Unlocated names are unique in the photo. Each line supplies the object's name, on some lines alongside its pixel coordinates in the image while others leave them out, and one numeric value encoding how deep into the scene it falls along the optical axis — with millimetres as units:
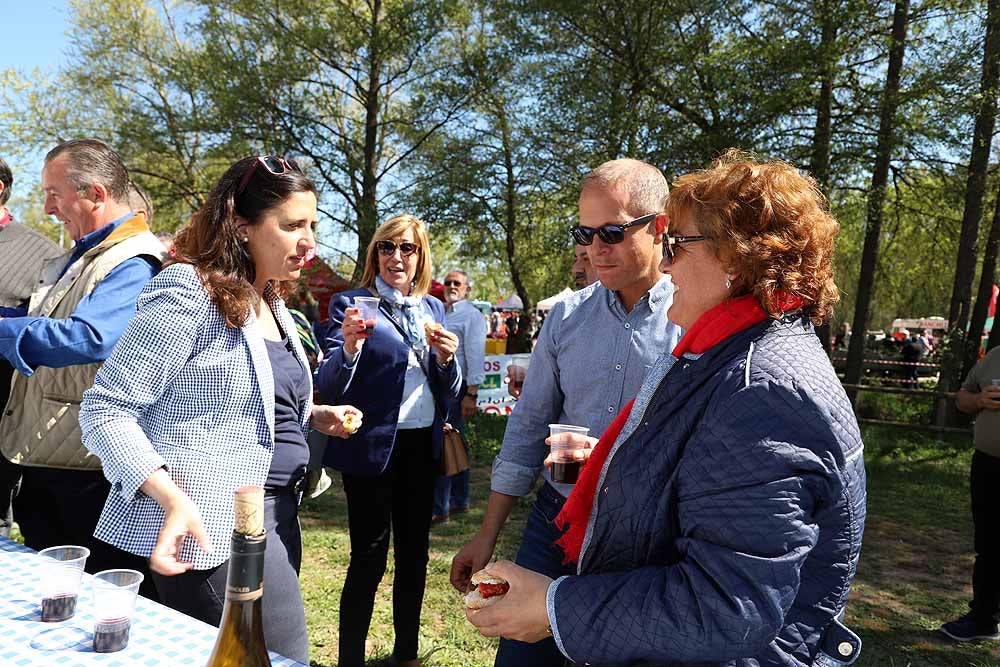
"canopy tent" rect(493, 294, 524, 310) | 30669
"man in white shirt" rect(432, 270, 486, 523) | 5934
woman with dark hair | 1750
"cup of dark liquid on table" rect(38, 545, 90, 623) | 1570
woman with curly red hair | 1181
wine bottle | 1106
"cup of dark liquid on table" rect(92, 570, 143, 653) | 1480
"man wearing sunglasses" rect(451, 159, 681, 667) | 2359
